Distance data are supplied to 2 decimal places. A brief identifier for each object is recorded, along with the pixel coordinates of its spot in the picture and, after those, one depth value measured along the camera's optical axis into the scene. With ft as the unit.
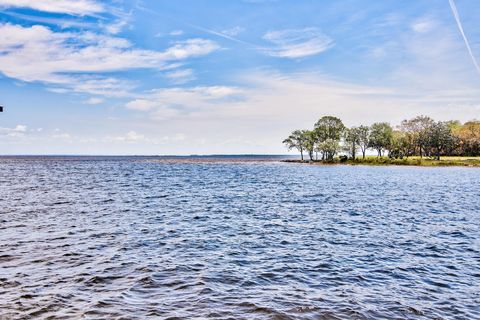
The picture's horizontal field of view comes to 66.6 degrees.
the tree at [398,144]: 610.73
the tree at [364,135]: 611.67
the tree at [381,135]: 593.83
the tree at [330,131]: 646.33
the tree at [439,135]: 576.61
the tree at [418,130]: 601.91
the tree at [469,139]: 607.37
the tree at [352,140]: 613.93
